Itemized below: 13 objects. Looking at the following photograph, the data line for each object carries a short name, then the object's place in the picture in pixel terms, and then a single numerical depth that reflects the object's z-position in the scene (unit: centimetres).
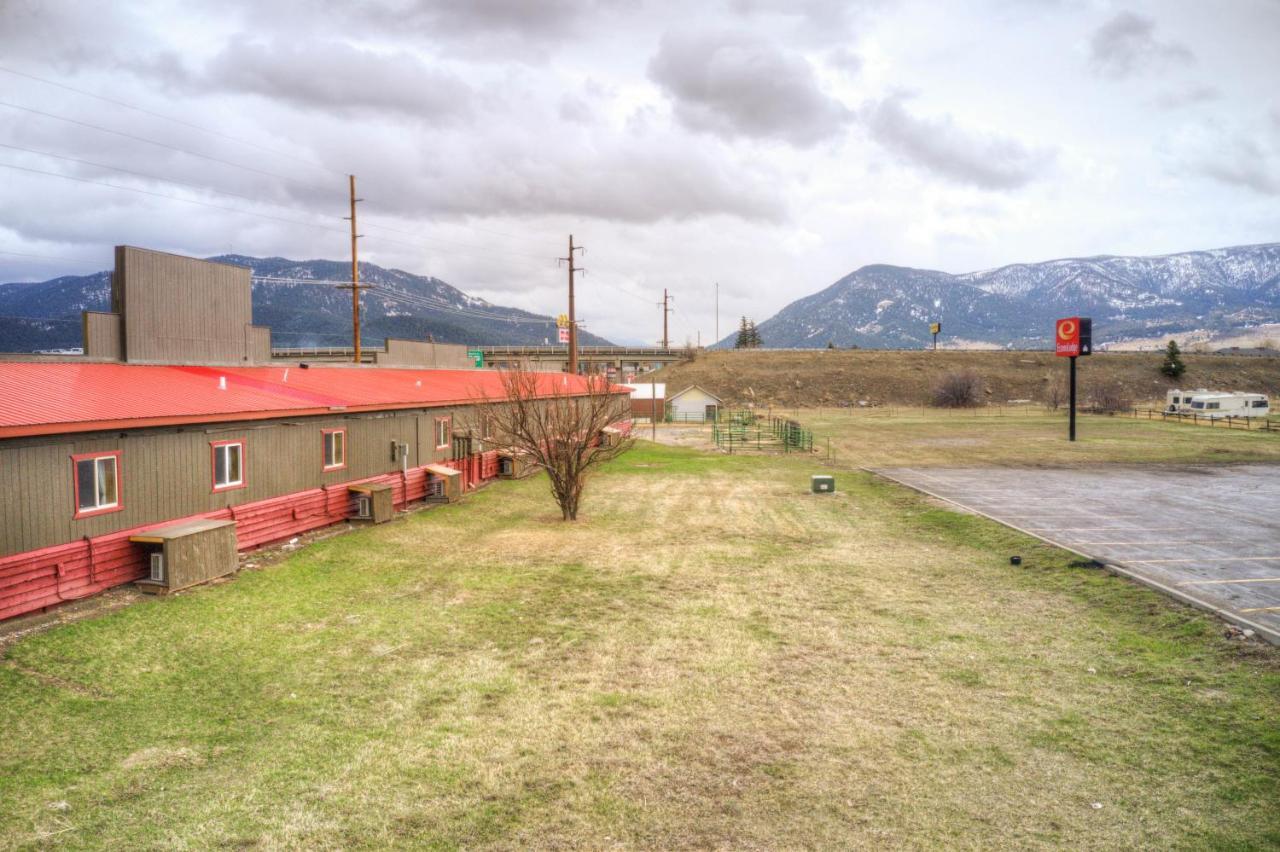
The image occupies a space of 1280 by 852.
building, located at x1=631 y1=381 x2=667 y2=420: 7612
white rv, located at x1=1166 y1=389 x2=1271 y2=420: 7481
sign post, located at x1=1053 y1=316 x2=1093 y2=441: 5506
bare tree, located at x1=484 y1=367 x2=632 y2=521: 2308
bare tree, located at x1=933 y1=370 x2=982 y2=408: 10019
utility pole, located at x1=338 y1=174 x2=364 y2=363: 3481
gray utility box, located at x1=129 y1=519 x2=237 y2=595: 1473
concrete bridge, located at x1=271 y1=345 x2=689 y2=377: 11862
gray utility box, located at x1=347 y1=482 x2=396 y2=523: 2248
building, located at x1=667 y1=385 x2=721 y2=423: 7738
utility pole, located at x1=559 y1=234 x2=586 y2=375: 5356
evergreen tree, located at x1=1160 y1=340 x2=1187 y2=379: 11306
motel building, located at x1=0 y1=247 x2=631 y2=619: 1378
